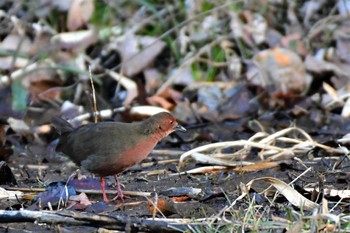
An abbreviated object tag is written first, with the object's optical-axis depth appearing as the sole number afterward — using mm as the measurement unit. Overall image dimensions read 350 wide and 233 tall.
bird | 9305
